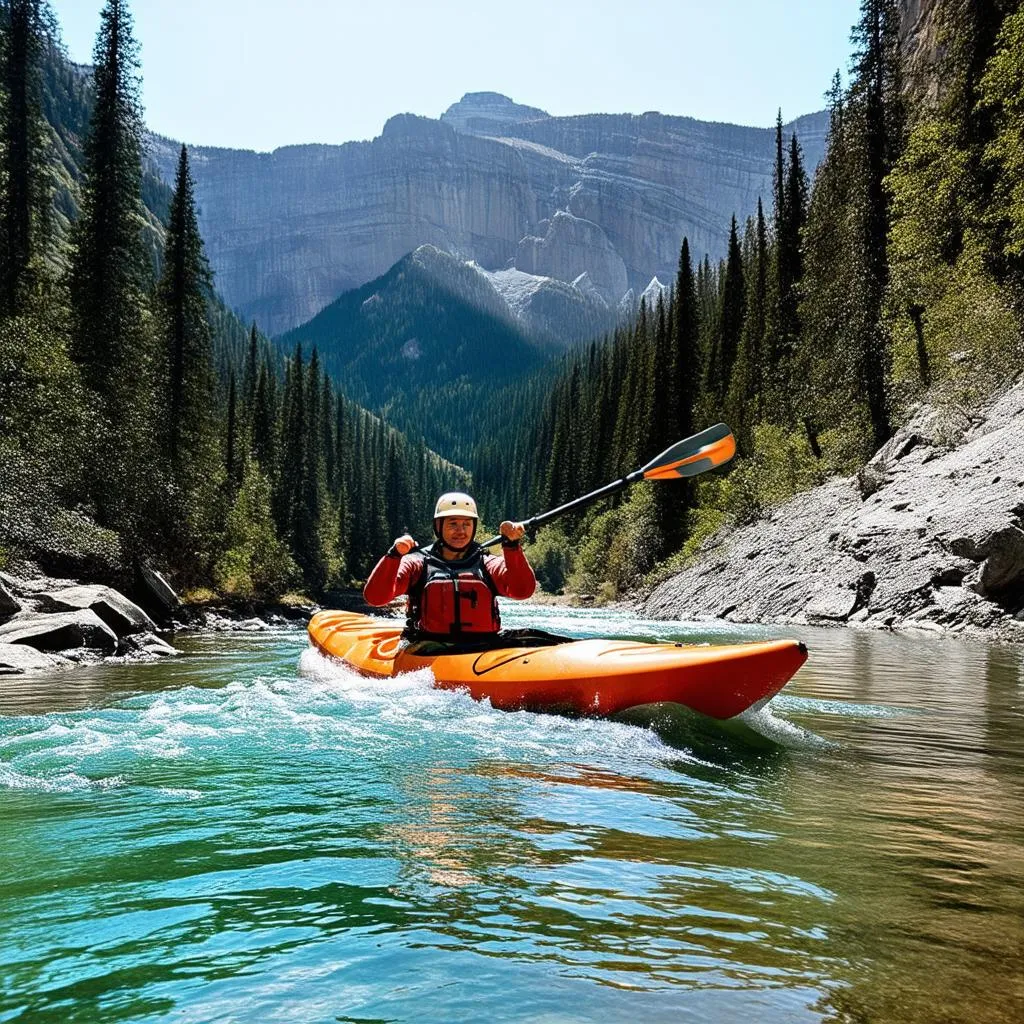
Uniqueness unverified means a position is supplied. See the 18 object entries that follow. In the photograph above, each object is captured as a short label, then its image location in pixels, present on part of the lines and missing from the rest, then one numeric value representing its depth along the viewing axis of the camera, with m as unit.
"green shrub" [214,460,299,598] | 27.44
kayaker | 7.36
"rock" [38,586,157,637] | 12.82
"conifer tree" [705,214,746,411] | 49.09
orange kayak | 5.40
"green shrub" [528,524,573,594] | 56.86
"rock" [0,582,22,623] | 12.01
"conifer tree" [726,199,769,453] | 39.84
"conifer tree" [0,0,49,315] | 20.94
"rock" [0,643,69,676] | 9.71
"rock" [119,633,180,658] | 12.39
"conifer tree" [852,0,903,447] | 24.53
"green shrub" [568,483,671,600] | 38.44
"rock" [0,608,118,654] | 11.01
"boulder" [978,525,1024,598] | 12.92
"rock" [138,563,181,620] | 19.34
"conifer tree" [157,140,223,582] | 24.58
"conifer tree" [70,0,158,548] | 21.02
